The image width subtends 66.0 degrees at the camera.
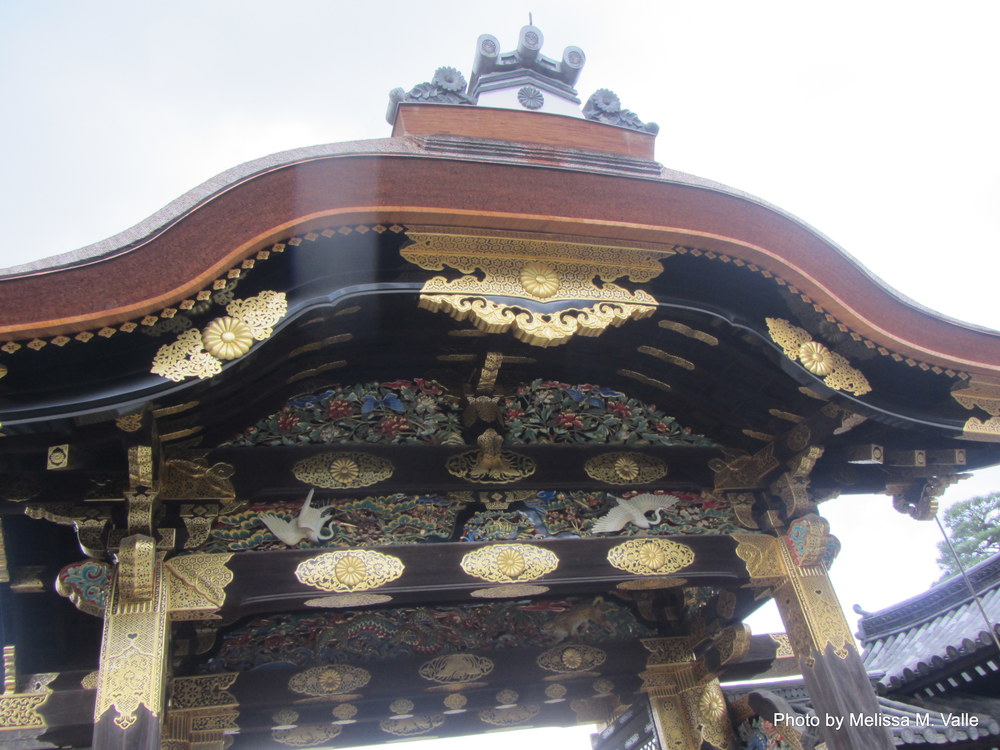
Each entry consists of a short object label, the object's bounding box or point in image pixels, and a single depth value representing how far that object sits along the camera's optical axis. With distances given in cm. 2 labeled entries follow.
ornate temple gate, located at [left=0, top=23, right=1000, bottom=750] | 396
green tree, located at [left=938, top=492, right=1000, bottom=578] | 2466
